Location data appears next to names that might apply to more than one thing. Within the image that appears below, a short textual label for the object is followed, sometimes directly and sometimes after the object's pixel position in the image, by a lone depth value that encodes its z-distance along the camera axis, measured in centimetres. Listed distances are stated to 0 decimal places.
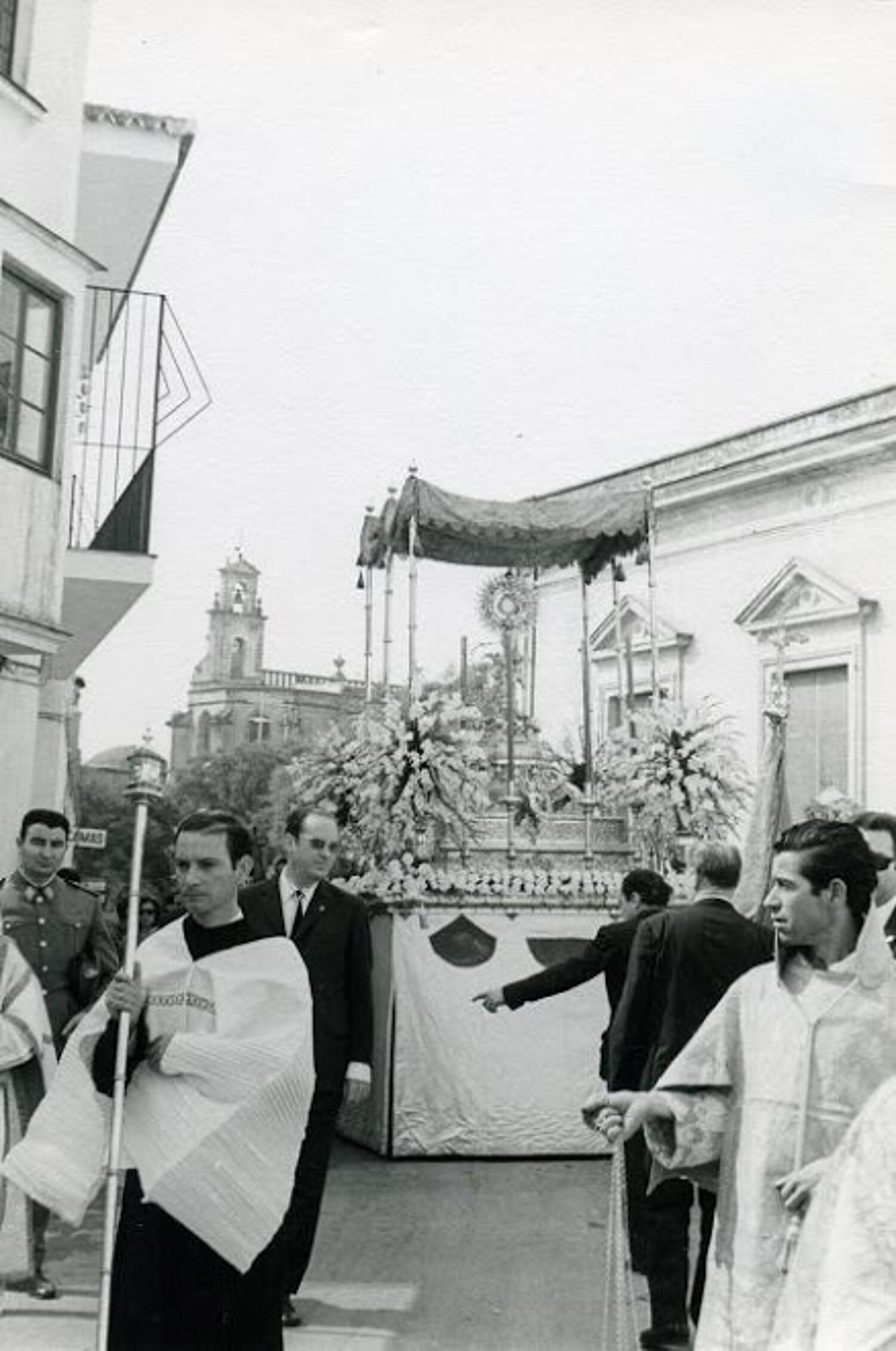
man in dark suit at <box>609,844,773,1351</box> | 545
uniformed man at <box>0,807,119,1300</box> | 620
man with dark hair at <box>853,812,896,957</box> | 554
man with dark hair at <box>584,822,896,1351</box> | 331
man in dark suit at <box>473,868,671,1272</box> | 633
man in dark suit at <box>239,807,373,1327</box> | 597
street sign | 480
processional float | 1155
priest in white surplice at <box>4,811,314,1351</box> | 386
